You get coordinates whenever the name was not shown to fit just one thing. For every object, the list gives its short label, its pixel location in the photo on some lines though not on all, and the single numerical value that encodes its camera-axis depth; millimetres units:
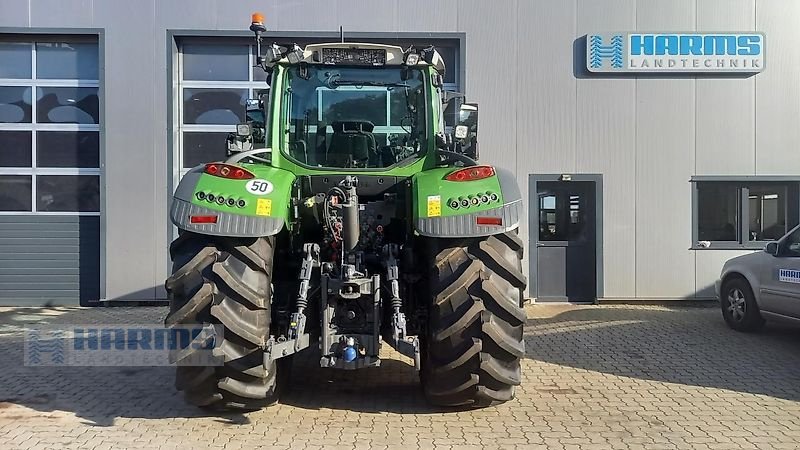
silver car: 7840
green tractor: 4594
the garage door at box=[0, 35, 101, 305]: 10984
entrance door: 11219
